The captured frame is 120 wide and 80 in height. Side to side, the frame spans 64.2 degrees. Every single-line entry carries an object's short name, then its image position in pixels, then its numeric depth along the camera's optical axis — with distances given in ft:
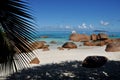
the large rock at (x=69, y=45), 34.39
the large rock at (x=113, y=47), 26.73
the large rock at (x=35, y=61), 18.38
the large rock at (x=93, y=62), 15.52
